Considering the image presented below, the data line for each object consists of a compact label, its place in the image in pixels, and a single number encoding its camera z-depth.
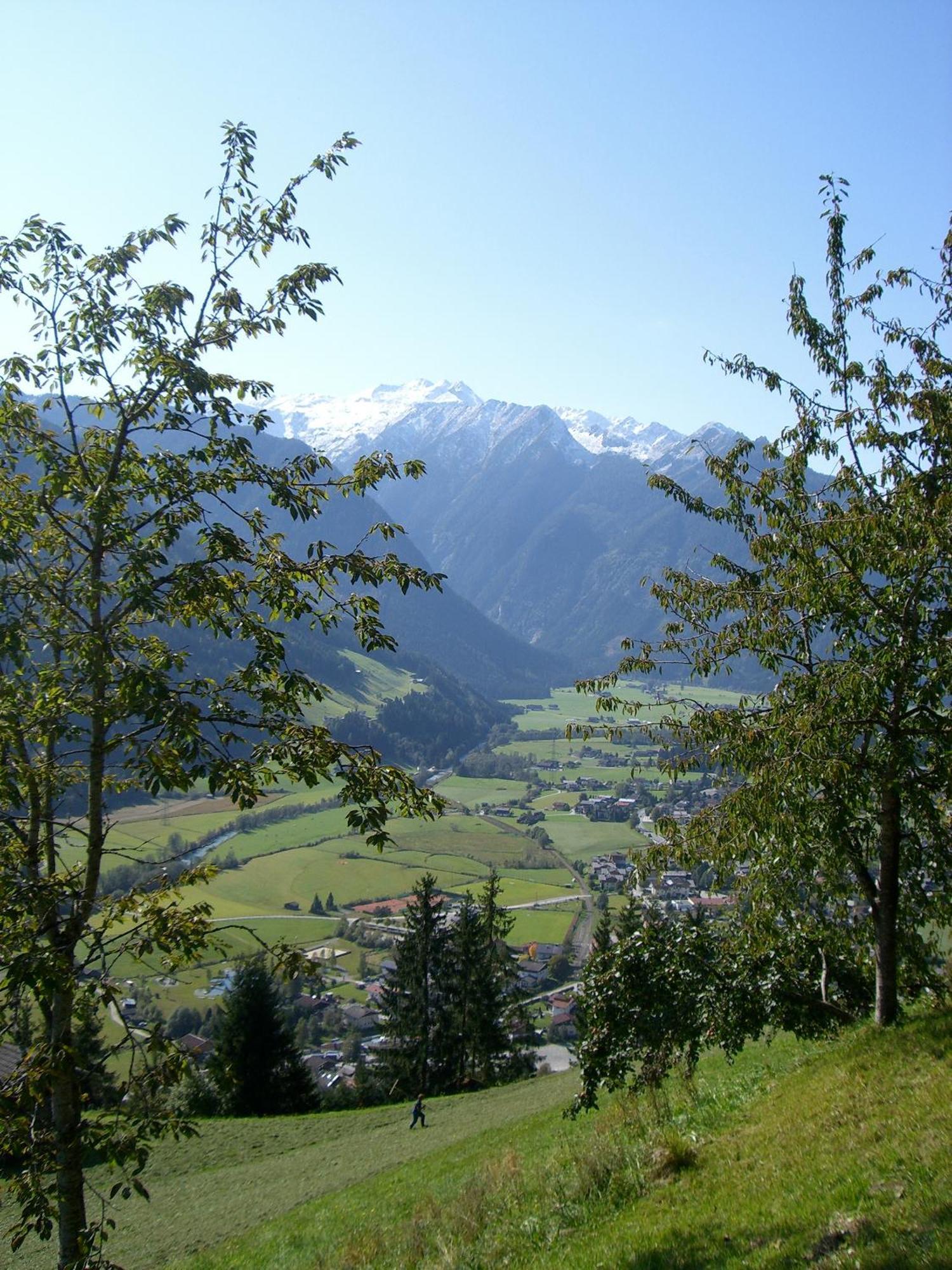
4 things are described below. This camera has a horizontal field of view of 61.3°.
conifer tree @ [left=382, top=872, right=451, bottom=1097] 40.88
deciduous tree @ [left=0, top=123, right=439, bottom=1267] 5.94
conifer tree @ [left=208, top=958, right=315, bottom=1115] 37.50
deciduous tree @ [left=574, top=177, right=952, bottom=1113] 9.20
